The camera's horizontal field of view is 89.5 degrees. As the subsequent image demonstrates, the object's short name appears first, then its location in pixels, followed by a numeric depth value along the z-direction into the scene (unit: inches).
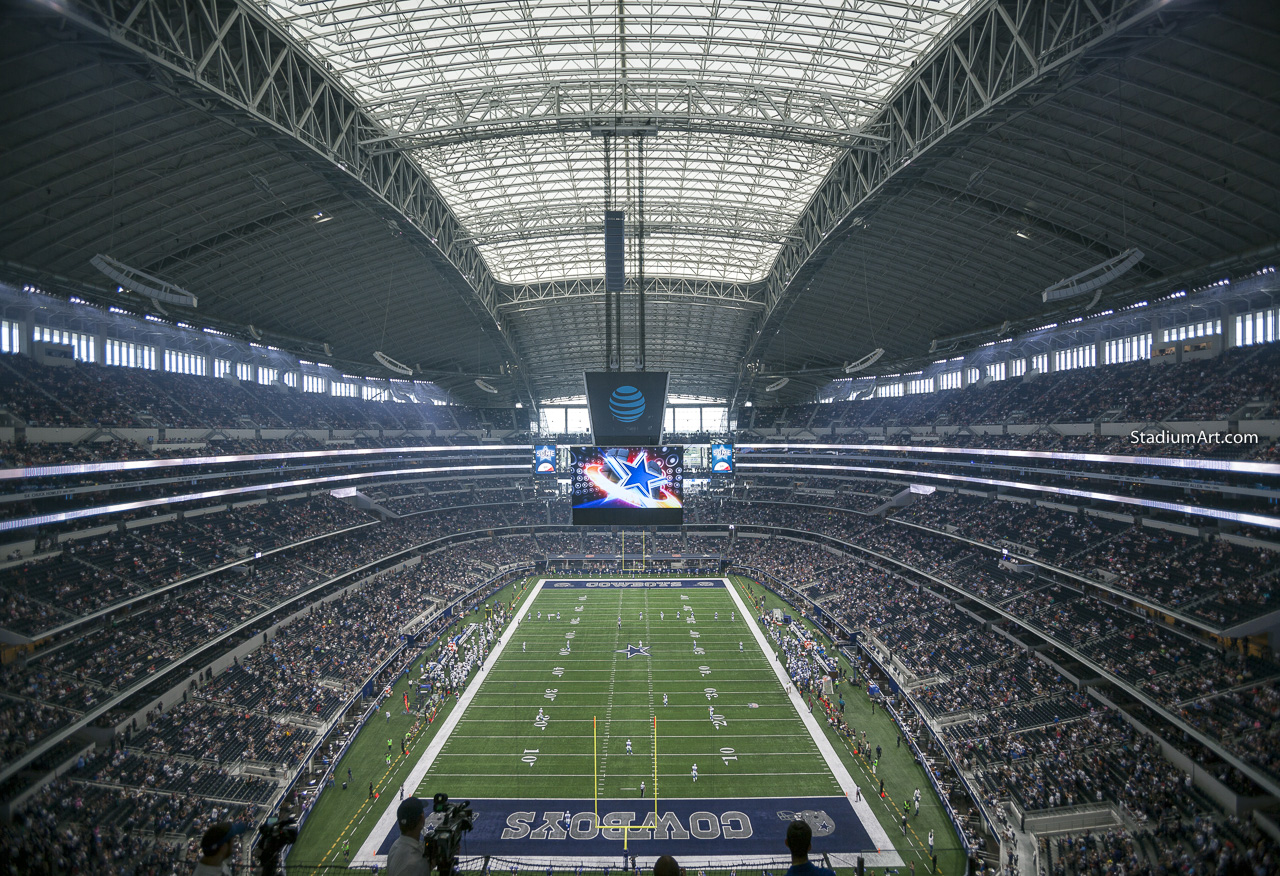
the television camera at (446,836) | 223.6
